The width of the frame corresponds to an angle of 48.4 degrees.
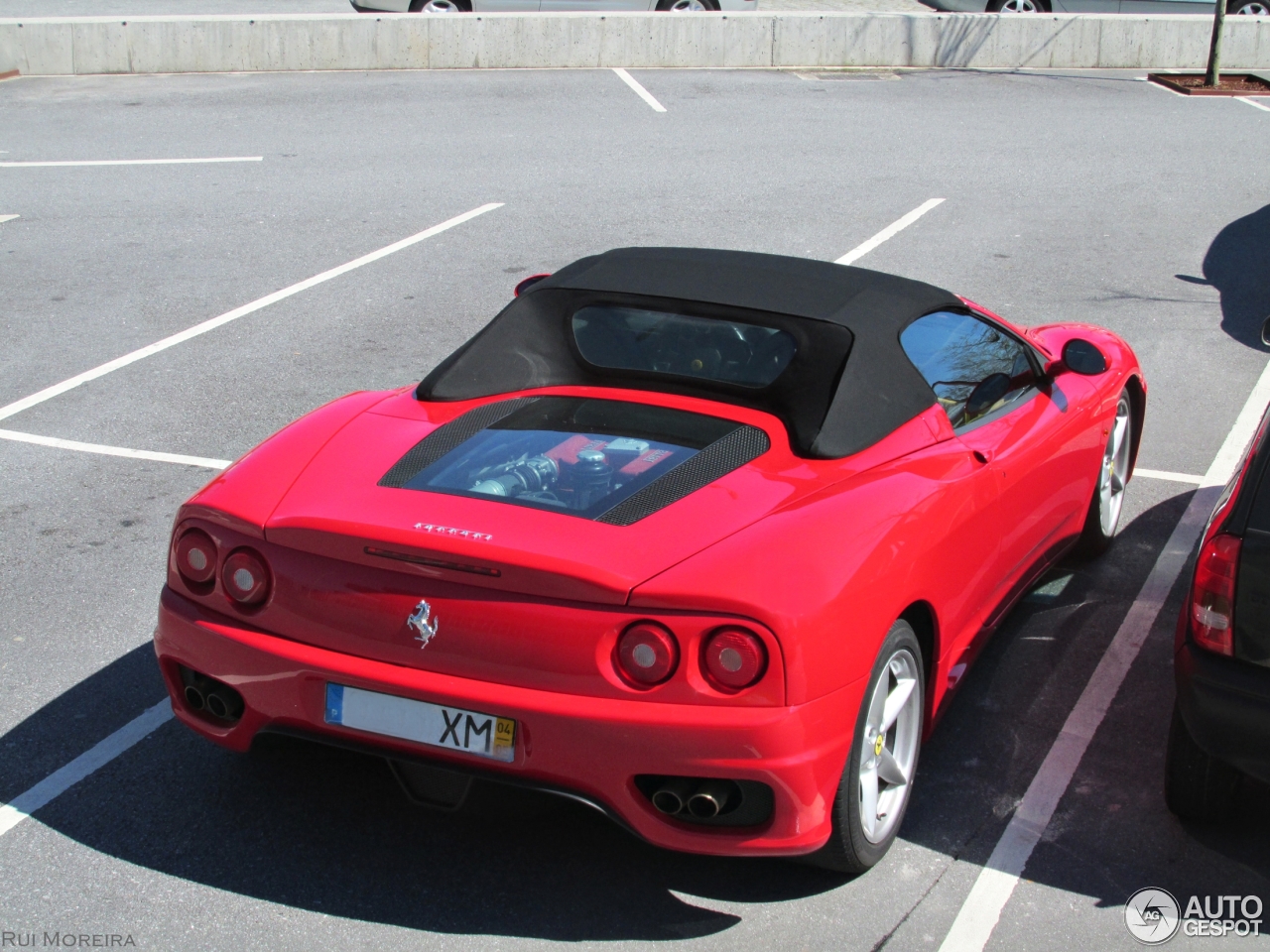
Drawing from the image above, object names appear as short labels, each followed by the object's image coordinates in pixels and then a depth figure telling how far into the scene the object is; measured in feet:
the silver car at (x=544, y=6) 60.08
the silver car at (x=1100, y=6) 64.90
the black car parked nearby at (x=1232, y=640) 11.12
